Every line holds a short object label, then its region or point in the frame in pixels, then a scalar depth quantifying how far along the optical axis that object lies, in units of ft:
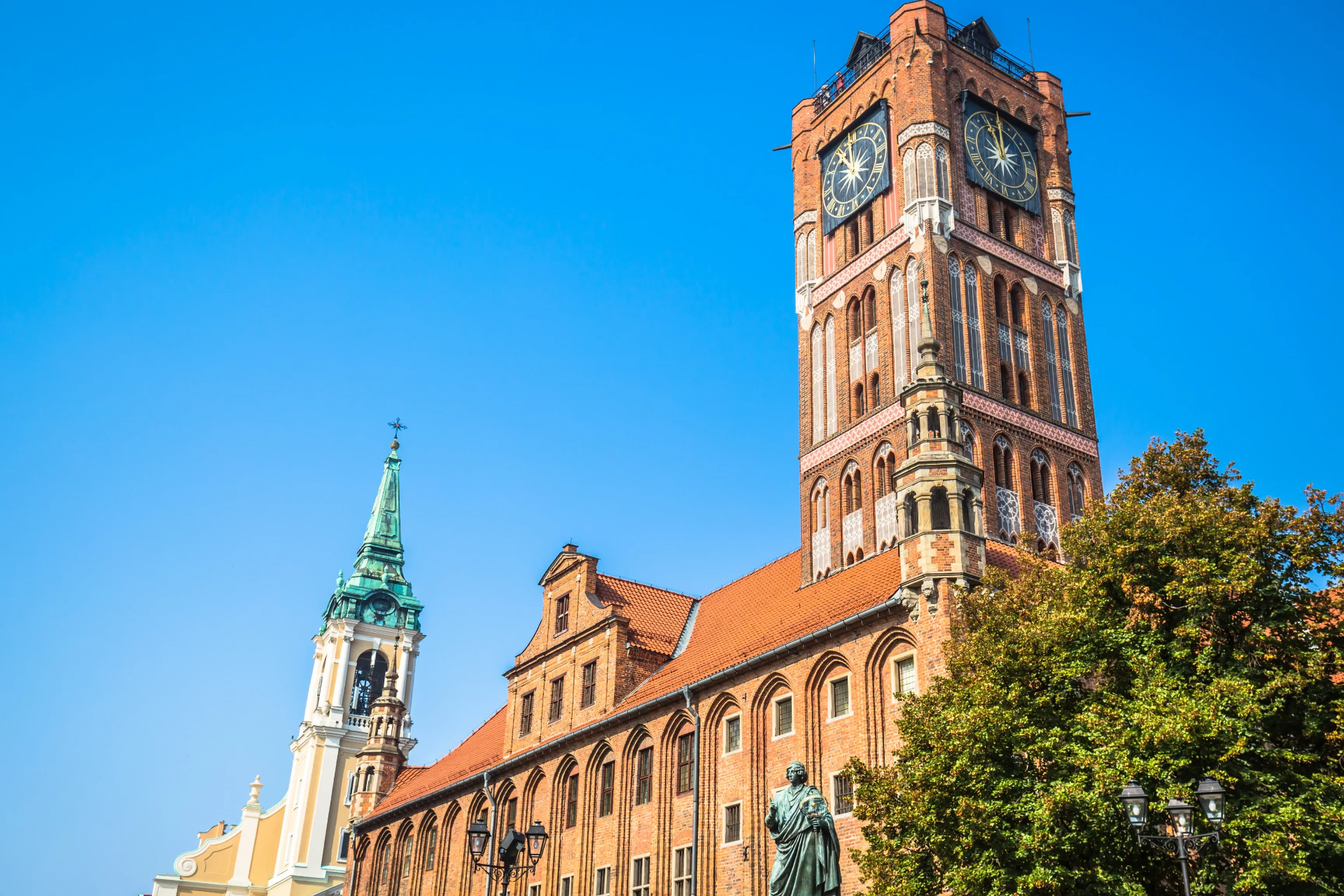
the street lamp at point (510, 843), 77.77
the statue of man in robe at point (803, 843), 48.88
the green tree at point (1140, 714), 63.26
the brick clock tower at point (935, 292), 117.70
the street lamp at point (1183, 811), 54.34
